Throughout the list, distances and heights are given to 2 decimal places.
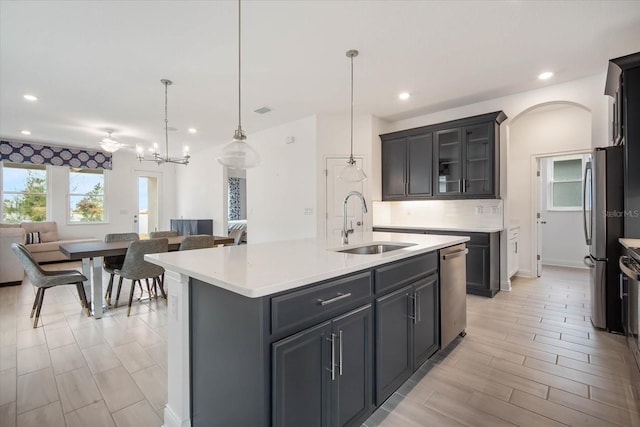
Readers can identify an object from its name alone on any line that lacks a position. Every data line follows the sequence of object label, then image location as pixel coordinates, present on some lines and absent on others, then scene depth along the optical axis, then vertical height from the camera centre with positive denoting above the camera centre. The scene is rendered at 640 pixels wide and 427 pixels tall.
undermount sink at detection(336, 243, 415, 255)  2.37 -0.29
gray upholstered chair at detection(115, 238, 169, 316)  3.25 -0.53
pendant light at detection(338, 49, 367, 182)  3.01 +0.42
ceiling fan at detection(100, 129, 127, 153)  4.78 +1.12
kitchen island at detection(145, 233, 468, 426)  1.14 -0.55
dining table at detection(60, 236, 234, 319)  3.14 -0.44
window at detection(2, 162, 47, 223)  6.51 +0.48
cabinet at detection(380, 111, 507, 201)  4.05 +0.80
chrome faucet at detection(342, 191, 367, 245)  2.41 -0.16
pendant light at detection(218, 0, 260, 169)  2.30 +0.46
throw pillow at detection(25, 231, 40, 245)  6.12 -0.50
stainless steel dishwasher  2.33 -0.66
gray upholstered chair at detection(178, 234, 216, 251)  3.55 -0.35
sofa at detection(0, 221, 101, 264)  6.10 -0.57
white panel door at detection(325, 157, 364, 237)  4.90 +0.21
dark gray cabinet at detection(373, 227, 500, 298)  3.85 -0.66
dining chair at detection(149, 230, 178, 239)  4.43 -0.32
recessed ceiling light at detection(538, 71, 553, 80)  3.43 +1.61
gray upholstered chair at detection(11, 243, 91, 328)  2.98 -0.67
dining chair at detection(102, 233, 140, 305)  3.67 -0.61
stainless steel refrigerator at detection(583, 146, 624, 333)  2.65 -0.17
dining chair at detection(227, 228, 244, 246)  5.05 -0.38
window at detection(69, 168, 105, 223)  7.31 +0.46
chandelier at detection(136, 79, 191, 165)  4.15 +0.91
